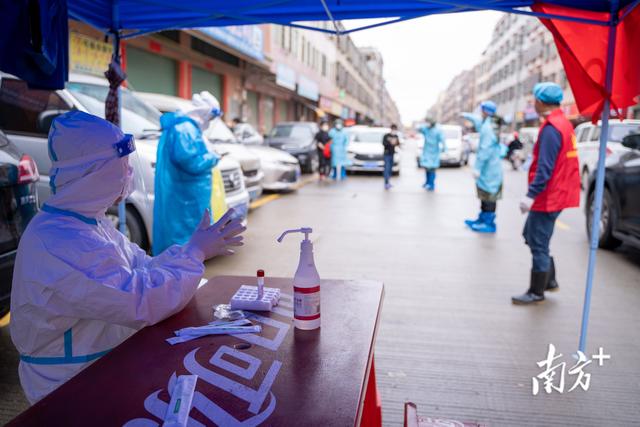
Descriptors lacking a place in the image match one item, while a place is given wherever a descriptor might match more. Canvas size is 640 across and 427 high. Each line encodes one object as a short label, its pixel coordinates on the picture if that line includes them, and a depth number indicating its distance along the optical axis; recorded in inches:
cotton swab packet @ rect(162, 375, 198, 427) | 52.4
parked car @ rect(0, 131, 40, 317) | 130.4
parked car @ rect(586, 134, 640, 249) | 243.3
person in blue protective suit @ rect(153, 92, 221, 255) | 193.9
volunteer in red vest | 174.9
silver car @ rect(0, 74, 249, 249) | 213.8
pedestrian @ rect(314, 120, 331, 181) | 645.3
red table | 55.7
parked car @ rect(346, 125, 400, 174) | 716.7
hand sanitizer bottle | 77.5
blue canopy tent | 125.3
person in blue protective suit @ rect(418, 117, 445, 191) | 553.3
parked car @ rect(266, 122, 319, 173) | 664.4
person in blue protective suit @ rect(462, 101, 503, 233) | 327.0
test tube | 89.6
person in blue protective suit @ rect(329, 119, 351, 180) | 655.1
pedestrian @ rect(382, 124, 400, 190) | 564.1
